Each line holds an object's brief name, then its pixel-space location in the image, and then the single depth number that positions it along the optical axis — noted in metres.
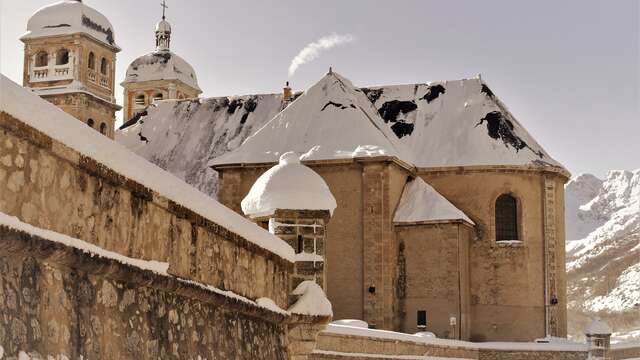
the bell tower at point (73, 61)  42.88
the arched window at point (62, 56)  43.81
